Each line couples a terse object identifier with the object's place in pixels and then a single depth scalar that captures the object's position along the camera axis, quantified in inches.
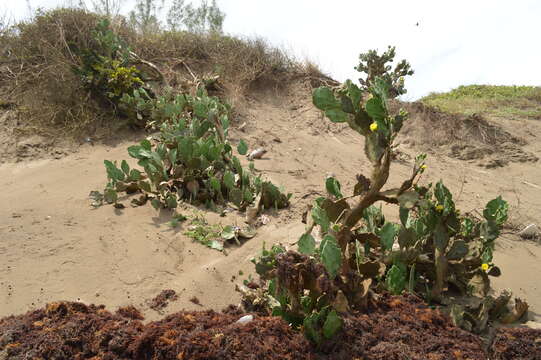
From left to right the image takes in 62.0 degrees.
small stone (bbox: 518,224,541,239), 156.7
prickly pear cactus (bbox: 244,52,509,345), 83.8
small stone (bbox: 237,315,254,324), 86.7
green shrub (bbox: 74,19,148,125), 234.7
